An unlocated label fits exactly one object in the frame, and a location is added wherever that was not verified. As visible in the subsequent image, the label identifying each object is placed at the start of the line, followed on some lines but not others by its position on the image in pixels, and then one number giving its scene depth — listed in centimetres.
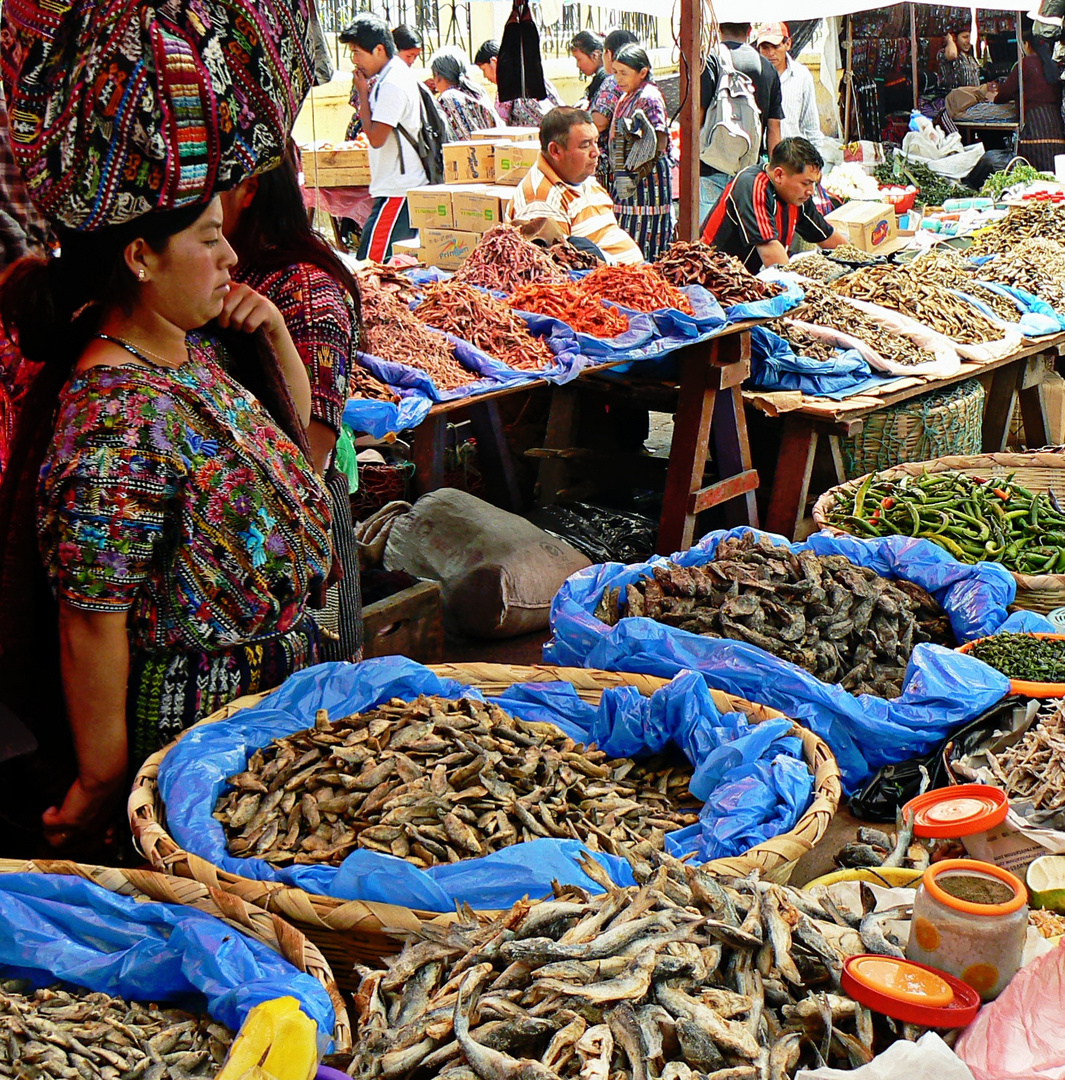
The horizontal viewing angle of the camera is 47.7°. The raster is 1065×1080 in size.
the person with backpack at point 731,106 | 909
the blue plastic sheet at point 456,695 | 196
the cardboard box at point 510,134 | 799
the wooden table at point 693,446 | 516
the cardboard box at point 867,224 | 873
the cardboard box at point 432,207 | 667
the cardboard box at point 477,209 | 646
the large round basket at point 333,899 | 192
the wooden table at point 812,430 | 509
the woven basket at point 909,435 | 559
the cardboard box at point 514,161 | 698
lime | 216
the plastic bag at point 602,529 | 516
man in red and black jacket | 720
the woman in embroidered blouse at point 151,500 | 221
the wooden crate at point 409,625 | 391
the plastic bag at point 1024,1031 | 160
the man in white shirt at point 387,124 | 868
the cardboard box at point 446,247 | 661
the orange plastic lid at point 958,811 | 203
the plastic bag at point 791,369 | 530
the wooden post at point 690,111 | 583
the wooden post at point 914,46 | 1535
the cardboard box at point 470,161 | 728
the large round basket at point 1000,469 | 442
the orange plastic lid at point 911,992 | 163
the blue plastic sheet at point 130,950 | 172
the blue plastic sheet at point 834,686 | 284
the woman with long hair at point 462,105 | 1022
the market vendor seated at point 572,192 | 616
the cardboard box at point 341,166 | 1038
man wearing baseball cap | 1090
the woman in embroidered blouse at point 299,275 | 284
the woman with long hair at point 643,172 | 876
